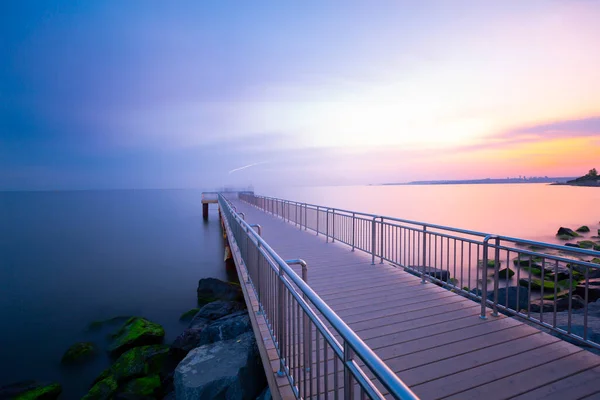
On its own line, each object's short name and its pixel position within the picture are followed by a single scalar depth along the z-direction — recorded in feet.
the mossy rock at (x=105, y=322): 39.42
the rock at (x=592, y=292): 33.95
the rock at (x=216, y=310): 33.22
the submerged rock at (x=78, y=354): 31.59
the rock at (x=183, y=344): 27.73
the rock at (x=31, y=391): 24.88
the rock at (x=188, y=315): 40.19
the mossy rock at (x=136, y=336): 31.32
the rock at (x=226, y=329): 22.79
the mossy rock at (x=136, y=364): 25.09
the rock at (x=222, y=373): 15.29
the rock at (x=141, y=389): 22.68
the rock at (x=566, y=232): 96.94
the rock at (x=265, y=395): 14.34
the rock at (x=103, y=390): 23.06
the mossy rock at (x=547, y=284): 40.05
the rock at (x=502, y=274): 50.62
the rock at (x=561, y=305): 26.99
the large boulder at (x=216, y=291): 41.16
